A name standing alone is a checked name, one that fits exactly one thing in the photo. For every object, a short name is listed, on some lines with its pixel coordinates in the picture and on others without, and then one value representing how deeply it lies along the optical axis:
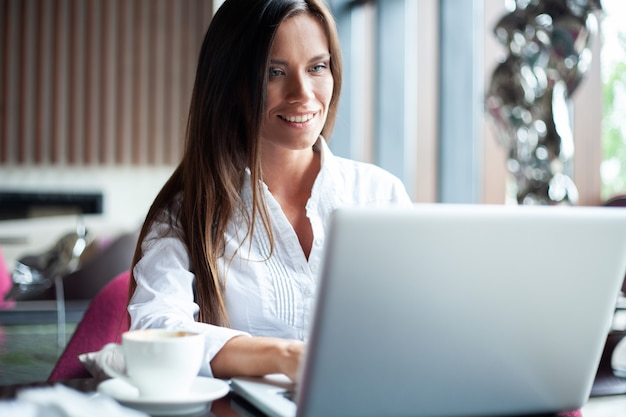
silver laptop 0.69
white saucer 0.81
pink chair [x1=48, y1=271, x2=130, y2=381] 1.36
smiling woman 1.34
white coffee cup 0.82
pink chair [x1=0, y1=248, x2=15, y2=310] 3.81
